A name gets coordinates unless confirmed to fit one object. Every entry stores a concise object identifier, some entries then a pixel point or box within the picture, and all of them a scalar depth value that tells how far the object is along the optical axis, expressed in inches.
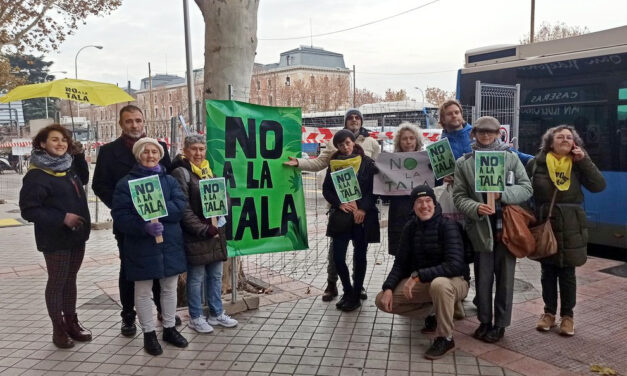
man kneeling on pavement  163.8
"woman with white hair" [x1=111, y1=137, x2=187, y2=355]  161.0
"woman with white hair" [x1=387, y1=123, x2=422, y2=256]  200.8
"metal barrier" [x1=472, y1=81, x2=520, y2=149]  336.2
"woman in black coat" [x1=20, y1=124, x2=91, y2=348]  168.1
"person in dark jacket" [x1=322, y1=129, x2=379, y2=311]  203.9
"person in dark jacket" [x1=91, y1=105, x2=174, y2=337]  179.0
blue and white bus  299.5
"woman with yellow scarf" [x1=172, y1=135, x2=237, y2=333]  175.6
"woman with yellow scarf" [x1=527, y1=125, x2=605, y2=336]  172.7
